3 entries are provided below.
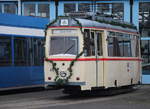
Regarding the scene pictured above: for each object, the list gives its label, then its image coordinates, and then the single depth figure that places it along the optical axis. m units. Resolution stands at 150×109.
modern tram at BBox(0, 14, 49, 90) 19.92
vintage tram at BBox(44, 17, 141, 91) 17.25
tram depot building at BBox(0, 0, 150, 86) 27.83
